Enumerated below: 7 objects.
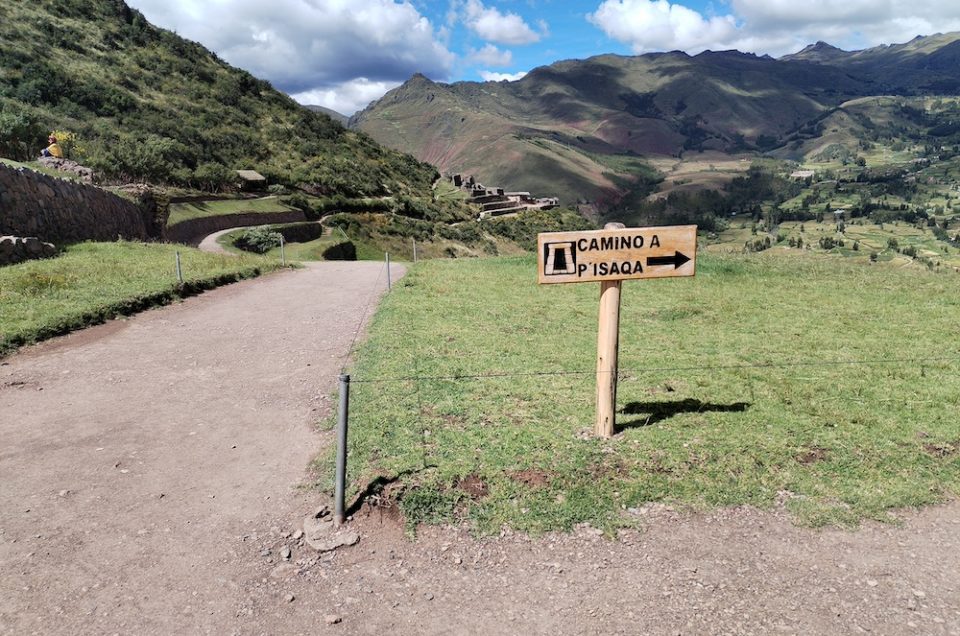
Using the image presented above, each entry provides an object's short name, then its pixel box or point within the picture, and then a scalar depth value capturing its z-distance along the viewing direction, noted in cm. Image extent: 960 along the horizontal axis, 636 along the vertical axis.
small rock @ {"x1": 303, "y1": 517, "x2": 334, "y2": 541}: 511
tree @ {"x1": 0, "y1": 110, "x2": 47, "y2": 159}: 2930
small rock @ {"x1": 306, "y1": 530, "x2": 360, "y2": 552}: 496
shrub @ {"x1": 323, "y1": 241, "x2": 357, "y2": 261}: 3878
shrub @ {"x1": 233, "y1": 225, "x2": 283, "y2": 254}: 3516
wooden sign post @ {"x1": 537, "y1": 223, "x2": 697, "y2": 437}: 617
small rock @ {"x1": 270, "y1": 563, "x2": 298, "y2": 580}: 466
